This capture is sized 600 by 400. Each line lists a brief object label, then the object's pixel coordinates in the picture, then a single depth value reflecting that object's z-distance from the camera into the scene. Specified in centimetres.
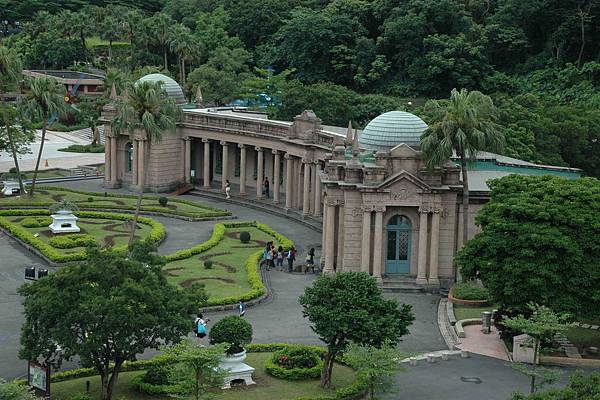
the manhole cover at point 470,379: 4881
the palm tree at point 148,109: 6900
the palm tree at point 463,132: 6222
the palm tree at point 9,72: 8606
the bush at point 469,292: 6150
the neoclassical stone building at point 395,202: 6444
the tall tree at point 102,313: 4134
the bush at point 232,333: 4556
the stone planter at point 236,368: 4581
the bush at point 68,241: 7212
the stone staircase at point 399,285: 6500
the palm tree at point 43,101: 8796
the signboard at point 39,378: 4328
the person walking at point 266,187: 9519
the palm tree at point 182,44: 13888
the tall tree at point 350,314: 4459
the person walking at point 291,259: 7056
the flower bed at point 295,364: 4753
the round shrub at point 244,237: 7688
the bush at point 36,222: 7862
